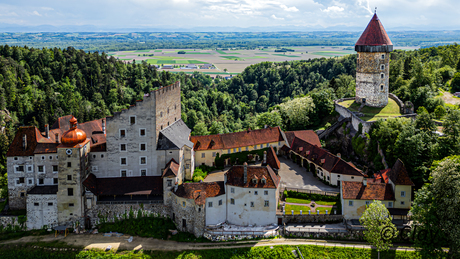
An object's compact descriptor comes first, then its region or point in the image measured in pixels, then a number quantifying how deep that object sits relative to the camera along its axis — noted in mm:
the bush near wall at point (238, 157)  68875
